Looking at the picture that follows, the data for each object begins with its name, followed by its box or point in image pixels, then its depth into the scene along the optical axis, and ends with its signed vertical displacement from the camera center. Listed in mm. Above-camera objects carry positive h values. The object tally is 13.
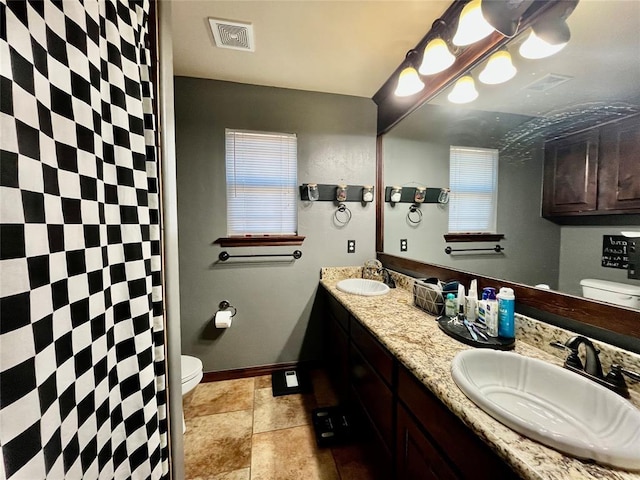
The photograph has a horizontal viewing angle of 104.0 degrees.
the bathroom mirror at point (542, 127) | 852 +424
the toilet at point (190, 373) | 1526 -959
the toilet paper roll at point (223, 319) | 1986 -763
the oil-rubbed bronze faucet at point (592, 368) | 717 -455
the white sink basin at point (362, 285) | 2003 -519
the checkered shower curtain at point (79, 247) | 394 -45
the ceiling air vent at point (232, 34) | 1466 +1173
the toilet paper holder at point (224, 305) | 2121 -686
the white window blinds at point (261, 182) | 2113 +354
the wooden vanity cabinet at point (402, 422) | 674 -724
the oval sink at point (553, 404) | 539 -520
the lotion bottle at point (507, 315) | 1028 -389
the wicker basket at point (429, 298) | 1370 -433
